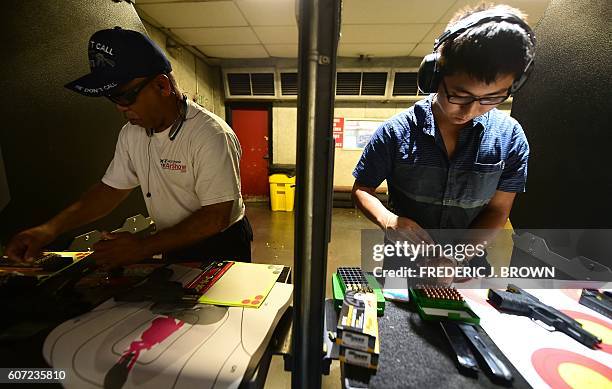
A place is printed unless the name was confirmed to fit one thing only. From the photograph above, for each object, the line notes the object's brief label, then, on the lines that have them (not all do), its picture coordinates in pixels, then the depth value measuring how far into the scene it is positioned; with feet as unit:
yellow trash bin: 16.88
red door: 18.39
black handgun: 2.28
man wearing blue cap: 3.01
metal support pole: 1.47
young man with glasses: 3.00
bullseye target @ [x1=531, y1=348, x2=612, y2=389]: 1.90
